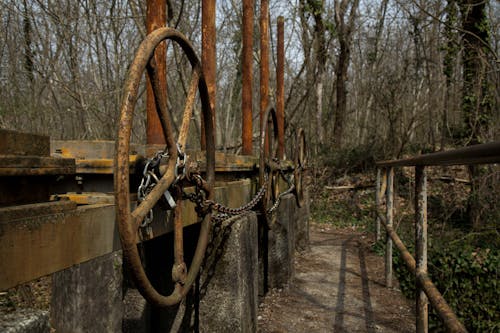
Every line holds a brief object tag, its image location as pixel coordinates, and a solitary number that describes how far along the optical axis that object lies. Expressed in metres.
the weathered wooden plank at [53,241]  1.09
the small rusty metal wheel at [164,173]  1.23
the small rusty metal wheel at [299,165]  4.83
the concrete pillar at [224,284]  2.42
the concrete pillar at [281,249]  4.09
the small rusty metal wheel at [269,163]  3.22
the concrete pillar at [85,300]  2.42
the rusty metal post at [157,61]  2.58
